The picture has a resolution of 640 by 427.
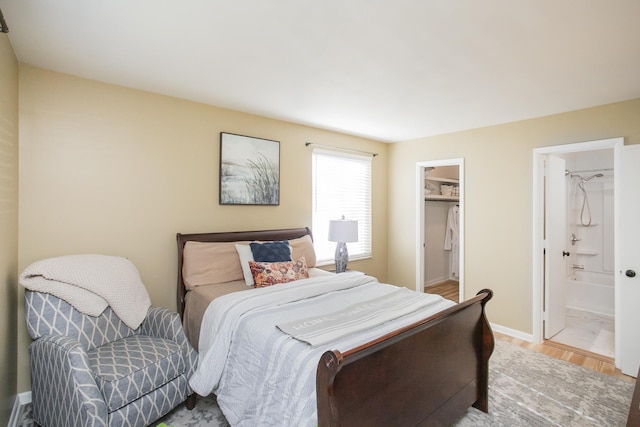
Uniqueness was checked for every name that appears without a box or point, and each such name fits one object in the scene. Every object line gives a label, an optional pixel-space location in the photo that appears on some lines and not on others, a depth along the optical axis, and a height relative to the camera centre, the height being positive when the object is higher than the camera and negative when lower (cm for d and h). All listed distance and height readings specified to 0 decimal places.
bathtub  448 -110
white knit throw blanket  210 -49
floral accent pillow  291 -54
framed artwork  340 +49
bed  146 -80
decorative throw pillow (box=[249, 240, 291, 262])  316 -38
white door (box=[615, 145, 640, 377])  285 -42
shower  480 +21
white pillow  303 -44
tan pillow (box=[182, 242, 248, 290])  291 -47
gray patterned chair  175 -93
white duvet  160 -78
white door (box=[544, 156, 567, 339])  361 -36
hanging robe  623 -42
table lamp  389 -26
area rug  223 -142
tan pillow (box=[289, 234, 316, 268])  366 -41
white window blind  426 +26
